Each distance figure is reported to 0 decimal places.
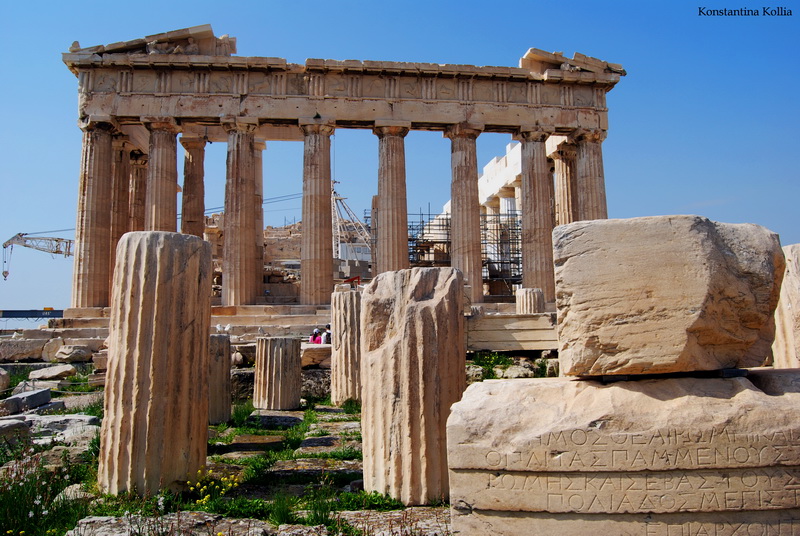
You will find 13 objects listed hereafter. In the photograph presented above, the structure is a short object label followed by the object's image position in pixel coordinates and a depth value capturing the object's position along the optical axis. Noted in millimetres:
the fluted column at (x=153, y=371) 5371
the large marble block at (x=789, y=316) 5043
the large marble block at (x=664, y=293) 3604
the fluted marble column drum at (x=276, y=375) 10562
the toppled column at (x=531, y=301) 16453
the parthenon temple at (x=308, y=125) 21422
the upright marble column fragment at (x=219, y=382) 9211
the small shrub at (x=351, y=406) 10203
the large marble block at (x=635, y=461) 3436
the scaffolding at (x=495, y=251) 28188
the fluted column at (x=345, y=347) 10789
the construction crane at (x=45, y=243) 49906
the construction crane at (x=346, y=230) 36197
